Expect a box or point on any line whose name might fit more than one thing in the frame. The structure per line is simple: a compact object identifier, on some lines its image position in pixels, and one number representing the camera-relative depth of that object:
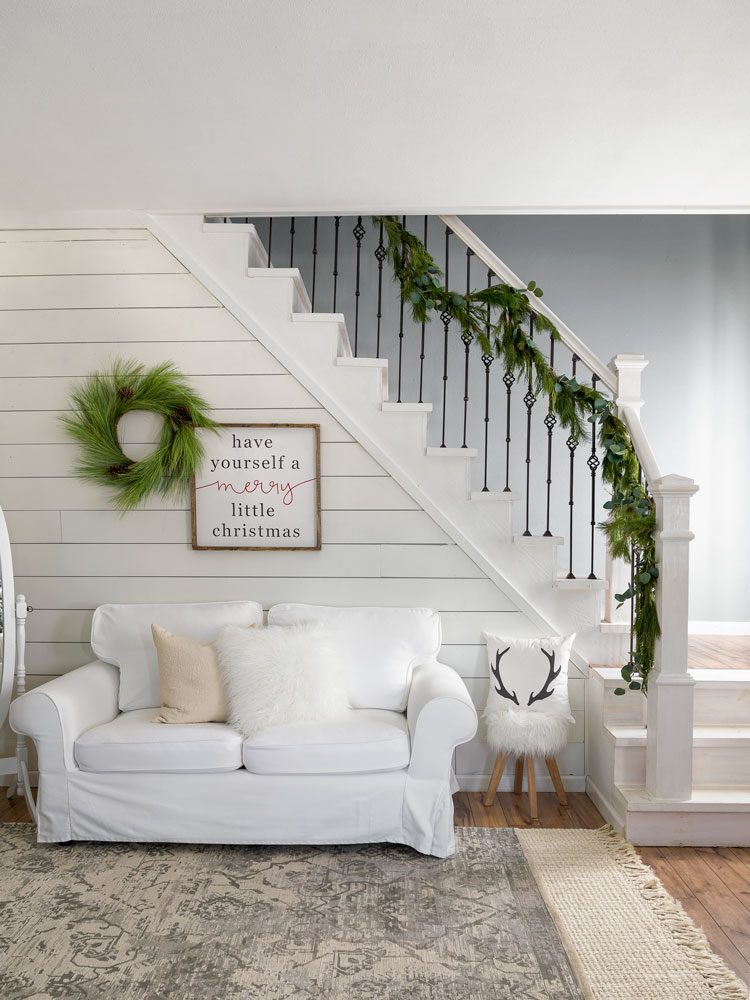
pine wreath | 3.63
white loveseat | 2.90
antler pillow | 3.33
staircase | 3.65
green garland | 3.19
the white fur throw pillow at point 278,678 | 3.04
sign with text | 3.69
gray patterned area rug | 2.12
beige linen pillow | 3.12
